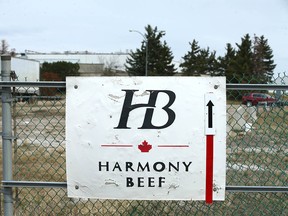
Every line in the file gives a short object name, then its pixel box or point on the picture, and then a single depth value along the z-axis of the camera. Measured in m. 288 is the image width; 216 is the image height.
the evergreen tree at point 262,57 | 52.20
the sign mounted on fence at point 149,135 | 2.86
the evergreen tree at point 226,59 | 54.06
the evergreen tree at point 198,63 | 57.90
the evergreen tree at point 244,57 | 49.81
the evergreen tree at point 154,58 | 57.47
